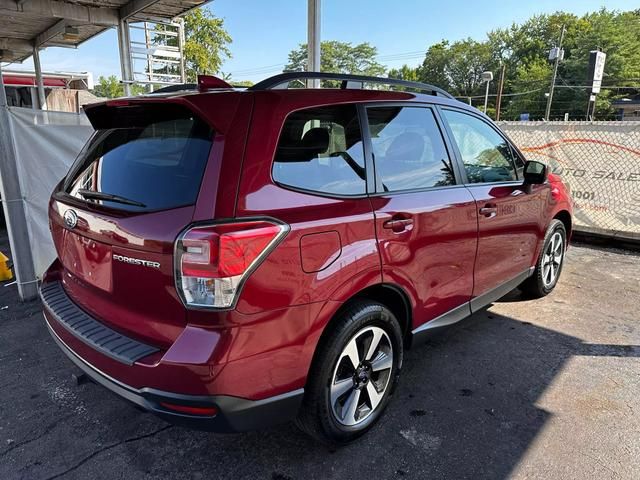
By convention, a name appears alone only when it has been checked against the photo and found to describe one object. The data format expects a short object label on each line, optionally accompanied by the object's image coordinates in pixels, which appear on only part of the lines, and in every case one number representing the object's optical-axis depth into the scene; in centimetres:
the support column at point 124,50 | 959
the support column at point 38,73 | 1371
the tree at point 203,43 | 3209
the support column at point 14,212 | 414
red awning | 2019
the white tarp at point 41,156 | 448
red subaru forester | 175
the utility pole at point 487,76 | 3197
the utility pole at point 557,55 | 4302
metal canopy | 872
